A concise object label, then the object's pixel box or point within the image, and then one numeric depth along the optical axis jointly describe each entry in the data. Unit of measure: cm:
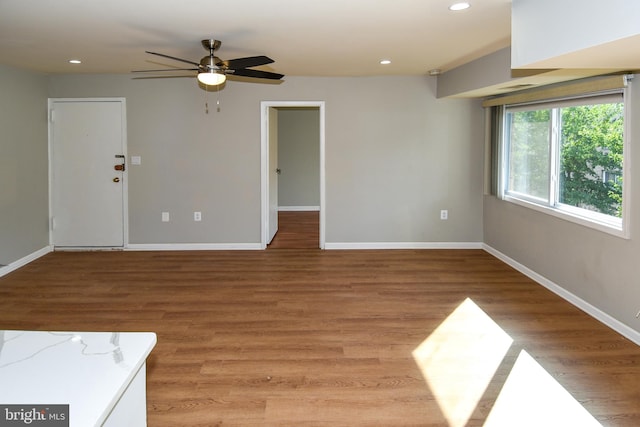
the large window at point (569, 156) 427
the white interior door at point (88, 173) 671
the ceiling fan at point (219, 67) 421
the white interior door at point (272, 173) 721
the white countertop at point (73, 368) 114
